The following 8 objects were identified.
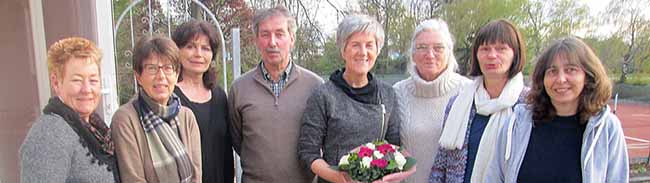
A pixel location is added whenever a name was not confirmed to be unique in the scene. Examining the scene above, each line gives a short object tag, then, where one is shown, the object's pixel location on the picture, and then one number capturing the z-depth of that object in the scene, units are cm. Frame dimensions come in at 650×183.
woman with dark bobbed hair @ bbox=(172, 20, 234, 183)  215
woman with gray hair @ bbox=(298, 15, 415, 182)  202
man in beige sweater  218
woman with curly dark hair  170
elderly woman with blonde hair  138
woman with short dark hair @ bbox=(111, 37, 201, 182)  169
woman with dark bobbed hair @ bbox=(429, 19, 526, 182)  198
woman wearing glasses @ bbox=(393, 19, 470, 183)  224
